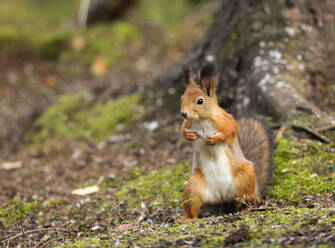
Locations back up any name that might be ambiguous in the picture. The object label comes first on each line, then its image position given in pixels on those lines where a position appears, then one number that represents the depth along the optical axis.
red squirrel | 6.34
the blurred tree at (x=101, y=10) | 21.20
